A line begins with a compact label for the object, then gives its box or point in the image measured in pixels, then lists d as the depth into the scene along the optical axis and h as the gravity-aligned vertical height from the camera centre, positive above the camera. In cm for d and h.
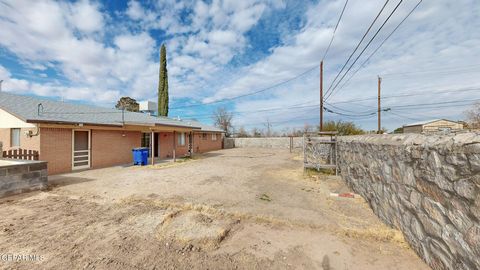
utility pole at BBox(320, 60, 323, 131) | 1463 +304
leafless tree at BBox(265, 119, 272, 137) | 4408 +90
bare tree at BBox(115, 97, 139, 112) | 3412 +581
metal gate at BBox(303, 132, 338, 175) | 991 -91
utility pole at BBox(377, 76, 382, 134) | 1914 +189
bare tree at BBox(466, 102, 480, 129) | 1139 +124
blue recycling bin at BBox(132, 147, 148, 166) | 1223 -106
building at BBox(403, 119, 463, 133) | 2672 +202
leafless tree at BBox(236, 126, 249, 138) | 4519 +117
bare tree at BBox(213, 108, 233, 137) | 4600 +341
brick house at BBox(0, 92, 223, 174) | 923 +32
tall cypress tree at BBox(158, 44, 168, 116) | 2525 +615
